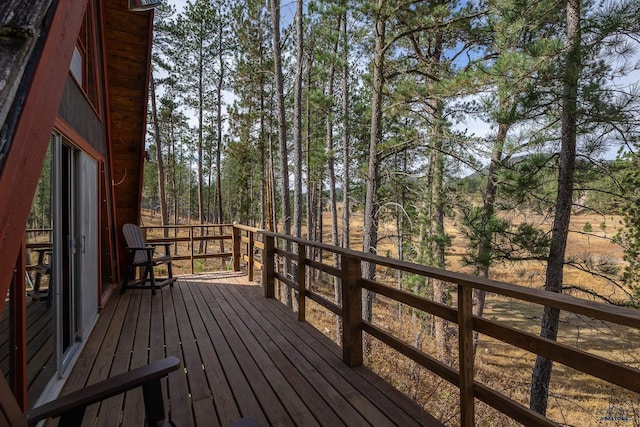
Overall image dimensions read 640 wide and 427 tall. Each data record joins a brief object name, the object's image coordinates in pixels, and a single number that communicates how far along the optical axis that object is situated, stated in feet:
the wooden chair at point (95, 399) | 2.56
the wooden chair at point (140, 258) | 16.01
